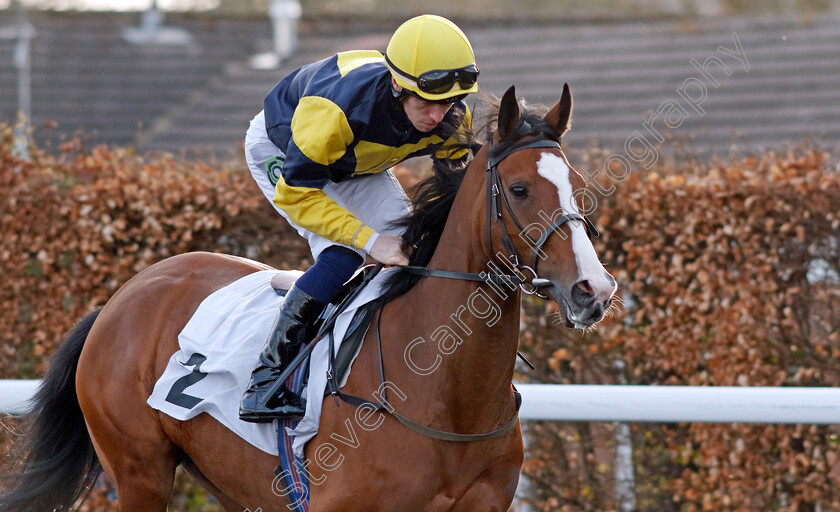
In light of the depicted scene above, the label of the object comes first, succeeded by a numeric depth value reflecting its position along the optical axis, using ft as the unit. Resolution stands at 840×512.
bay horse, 16.65
